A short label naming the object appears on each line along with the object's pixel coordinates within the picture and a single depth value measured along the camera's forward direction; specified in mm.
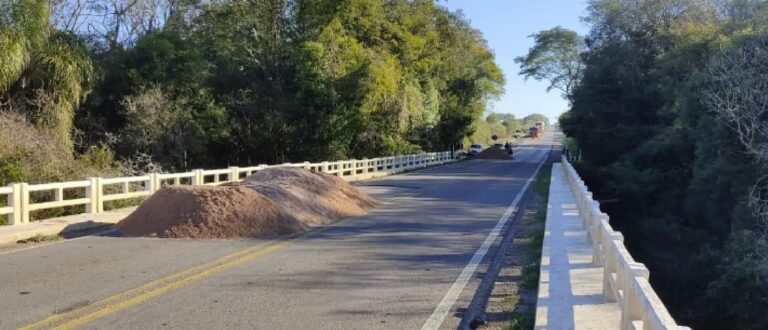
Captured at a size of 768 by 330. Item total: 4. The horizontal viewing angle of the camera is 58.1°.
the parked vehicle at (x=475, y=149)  78025
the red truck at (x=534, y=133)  163950
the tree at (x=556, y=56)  78438
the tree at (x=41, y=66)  21609
